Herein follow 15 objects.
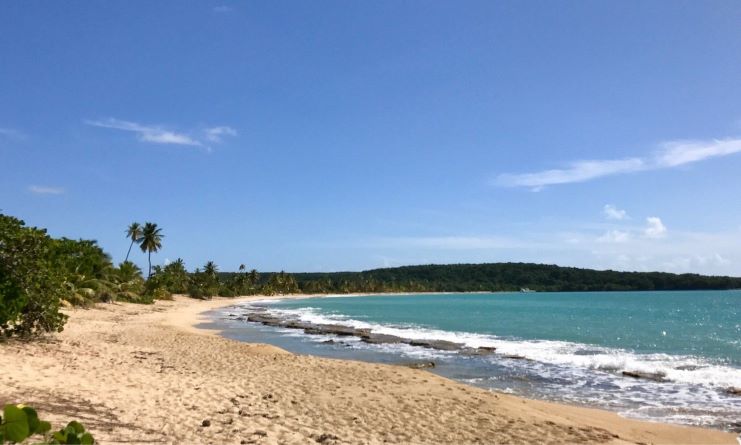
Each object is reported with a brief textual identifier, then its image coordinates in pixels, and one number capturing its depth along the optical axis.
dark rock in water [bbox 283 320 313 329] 38.53
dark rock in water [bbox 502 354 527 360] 23.27
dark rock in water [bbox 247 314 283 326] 41.73
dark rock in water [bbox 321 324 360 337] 33.22
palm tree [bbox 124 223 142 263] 82.31
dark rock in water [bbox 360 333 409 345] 29.23
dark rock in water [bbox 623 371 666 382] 18.67
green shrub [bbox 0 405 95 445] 2.45
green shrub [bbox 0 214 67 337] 14.75
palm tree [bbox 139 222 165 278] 81.94
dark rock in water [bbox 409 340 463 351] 26.65
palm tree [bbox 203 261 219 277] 106.09
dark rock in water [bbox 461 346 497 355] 24.83
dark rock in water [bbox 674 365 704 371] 20.83
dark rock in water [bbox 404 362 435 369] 19.73
